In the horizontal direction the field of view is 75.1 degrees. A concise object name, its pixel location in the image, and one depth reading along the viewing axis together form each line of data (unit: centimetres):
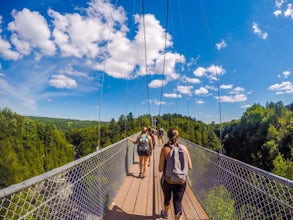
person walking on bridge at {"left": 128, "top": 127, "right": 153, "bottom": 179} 430
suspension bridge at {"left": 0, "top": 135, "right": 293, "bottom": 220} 126
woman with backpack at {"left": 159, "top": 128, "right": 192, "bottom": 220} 205
